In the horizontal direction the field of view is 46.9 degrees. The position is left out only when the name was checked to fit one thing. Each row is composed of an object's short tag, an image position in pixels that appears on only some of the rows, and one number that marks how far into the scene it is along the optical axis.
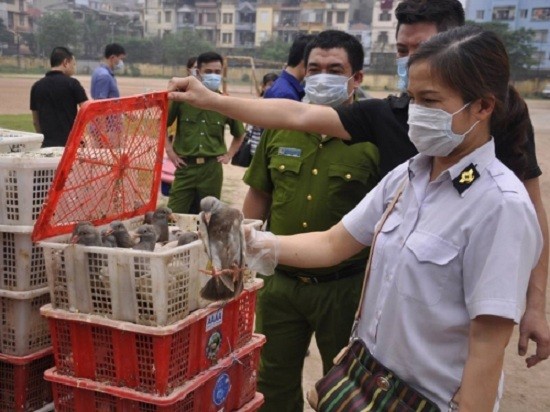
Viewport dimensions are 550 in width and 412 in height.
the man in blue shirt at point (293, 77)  5.14
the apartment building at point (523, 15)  61.59
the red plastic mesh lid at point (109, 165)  2.12
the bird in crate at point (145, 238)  2.26
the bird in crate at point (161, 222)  2.52
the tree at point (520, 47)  51.12
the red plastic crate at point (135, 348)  2.05
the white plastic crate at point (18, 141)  2.62
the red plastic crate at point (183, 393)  2.09
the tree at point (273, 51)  59.28
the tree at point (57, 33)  58.09
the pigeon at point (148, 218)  2.60
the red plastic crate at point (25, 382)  2.40
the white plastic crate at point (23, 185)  2.28
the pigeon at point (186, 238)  2.32
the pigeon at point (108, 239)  2.24
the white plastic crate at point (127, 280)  2.02
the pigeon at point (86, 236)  2.15
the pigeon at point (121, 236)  2.32
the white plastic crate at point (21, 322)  2.37
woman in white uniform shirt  1.65
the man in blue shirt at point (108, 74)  8.51
